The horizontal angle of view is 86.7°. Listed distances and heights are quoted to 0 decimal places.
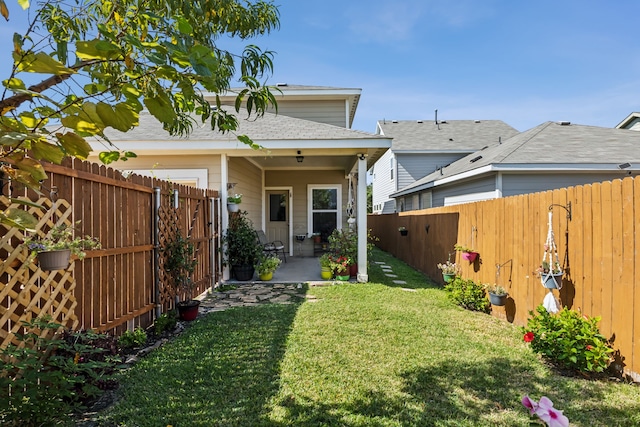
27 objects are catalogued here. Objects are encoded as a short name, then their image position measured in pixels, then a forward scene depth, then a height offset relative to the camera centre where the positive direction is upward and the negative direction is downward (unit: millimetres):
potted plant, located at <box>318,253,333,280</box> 7184 -1175
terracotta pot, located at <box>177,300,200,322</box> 4570 -1308
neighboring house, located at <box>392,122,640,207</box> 8016 +1163
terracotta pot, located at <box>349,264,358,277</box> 7125 -1236
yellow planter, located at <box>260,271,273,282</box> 7133 -1344
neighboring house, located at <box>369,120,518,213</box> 16391 +3300
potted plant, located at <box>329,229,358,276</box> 7094 -763
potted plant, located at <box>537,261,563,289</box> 3449 -661
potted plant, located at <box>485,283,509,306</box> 4512 -1136
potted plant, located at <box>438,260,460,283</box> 6004 -1077
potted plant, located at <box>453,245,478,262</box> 5500 -700
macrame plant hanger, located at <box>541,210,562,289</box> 3500 -479
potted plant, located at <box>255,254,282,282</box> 7102 -1148
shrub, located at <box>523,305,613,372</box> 2838 -1164
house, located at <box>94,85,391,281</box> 6609 +1225
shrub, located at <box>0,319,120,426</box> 1972 -1061
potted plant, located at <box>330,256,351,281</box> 6949 -1147
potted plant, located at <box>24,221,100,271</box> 2309 -232
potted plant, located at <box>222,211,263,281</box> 7098 -785
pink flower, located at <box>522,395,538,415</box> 1096 -639
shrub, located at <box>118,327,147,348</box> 3508 -1319
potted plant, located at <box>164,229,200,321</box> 4602 -759
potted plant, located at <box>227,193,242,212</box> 6984 +201
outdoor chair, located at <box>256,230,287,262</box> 8703 -910
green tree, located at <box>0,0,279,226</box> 978 +463
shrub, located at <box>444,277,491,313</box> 5059 -1295
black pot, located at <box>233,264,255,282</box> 7172 -1259
